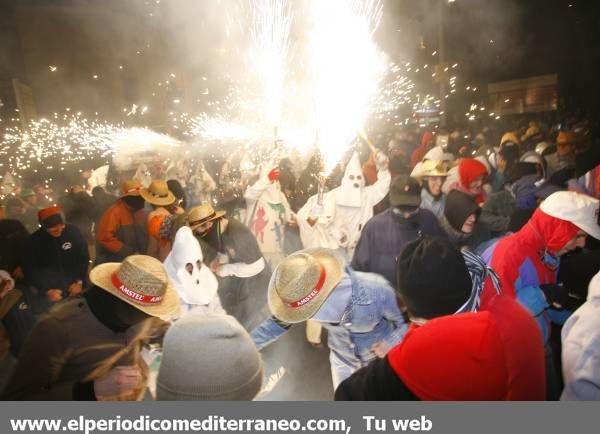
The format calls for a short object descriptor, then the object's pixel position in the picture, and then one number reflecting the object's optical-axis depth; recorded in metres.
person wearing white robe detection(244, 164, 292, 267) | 6.32
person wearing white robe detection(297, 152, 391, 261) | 5.36
